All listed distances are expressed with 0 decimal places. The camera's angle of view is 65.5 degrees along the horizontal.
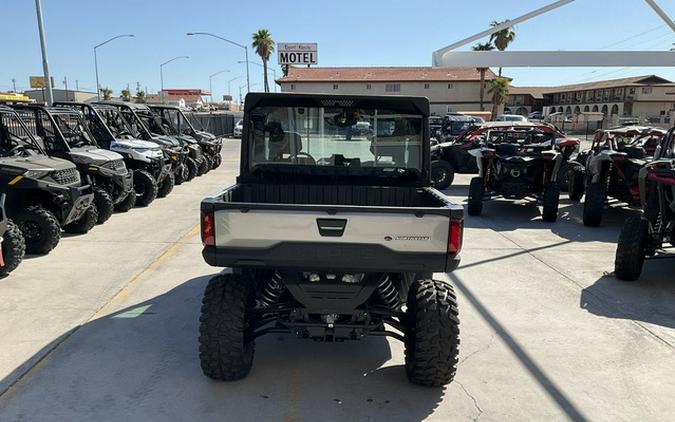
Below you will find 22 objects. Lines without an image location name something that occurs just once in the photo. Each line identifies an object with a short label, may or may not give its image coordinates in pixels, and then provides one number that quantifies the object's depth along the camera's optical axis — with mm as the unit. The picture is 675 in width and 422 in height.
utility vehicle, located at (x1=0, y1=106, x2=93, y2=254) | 6707
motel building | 52375
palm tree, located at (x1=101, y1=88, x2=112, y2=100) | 81844
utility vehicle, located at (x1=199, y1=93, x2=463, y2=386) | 3299
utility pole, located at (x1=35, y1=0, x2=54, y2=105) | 17234
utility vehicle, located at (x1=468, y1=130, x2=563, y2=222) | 9969
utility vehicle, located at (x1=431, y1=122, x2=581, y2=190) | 13836
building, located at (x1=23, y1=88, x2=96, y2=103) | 73206
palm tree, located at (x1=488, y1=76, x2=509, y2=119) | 53719
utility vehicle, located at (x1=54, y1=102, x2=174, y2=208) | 10828
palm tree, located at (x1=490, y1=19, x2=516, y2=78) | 58406
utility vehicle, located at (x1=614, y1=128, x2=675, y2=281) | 5953
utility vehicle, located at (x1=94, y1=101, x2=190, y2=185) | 12812
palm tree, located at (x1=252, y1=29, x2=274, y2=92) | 59812
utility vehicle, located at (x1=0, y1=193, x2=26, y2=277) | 5836
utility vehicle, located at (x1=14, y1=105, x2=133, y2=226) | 8453
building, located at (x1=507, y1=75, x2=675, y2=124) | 60934
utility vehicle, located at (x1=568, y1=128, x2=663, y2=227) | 9289
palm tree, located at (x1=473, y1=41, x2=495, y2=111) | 51469
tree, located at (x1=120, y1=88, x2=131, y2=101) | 82844
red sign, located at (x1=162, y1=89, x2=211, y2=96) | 100812
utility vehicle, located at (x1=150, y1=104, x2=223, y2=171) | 15586
